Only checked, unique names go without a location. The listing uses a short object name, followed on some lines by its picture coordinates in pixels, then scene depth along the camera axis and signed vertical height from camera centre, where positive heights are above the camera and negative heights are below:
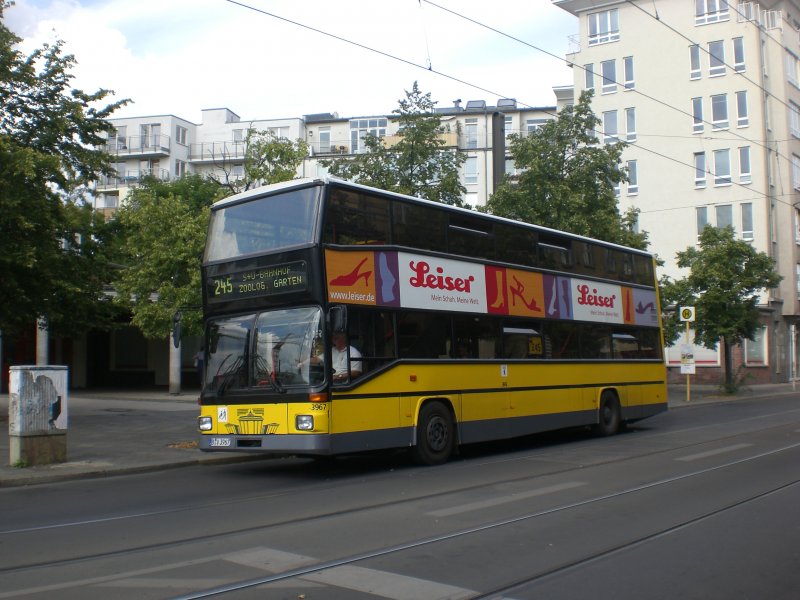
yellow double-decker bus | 11.16 +0.49
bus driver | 11.09 -0.01
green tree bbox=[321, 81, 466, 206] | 21.70 +5.30
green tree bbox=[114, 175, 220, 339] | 24.17 +3.07
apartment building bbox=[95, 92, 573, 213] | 70.94 +20.00
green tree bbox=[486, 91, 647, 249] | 25.77 +5.65
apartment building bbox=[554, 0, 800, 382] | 44.88 +12.78
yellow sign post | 29.17 -0.25
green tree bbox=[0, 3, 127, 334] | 18.17 +3.88
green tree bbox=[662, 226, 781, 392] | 31.77 +2.47
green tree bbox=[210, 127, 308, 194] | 20.61 +5.17
